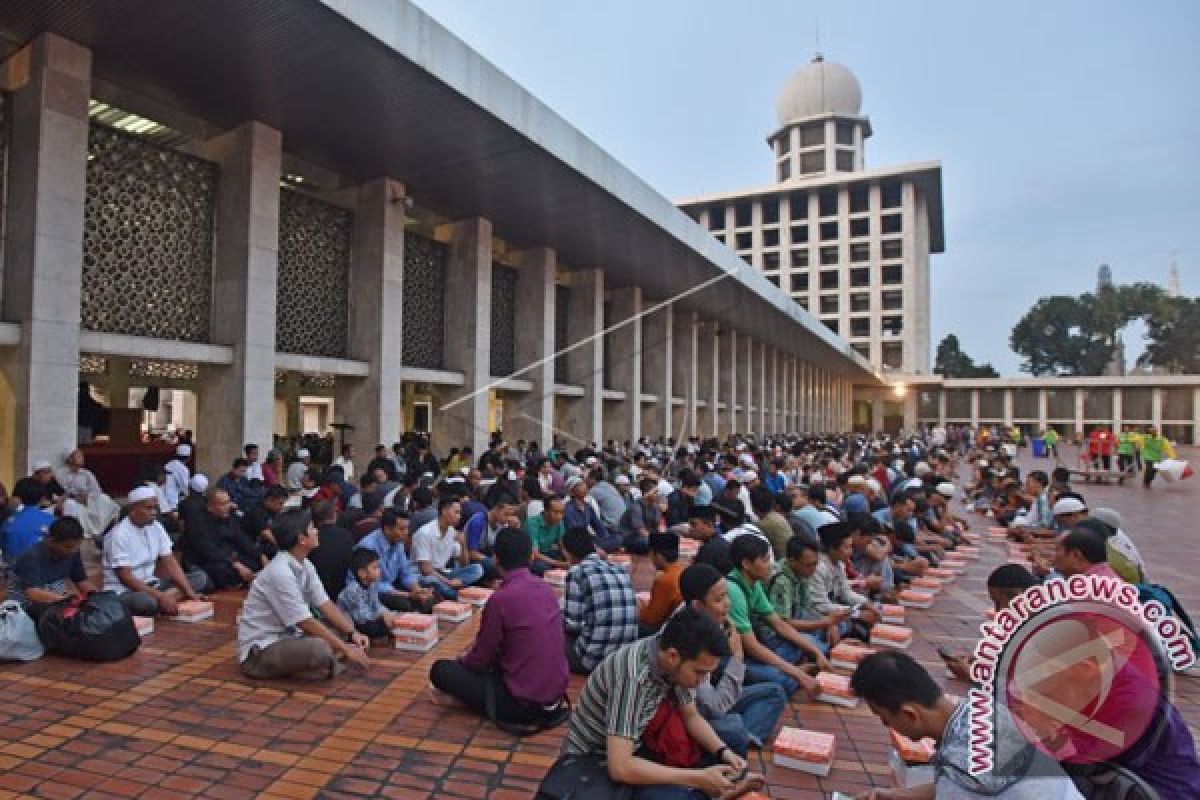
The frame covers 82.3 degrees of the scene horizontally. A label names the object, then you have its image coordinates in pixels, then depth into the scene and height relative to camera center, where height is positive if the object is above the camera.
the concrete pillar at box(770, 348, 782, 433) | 38.50 +1.78
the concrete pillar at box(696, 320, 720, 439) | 29.30 +2.06
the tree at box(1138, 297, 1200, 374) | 56.25 +7.94
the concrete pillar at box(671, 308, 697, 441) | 26.81 +2.50
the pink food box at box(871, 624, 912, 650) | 5.24 -1.61
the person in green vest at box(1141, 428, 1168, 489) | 18.28 -0.69
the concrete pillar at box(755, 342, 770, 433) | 35.72 +1.97
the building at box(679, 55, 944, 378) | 54.16 +16.98
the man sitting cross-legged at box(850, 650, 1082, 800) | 1.69 -0.85
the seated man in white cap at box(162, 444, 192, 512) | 8.44 -0.81
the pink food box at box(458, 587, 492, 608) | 6.03 -1.53
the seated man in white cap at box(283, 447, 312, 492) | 10.26 -0.81
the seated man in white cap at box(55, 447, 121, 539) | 7.45 -0.93
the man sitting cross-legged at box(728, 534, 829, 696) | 3.87 -1.23
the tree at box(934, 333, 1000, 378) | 73.23 +7.05
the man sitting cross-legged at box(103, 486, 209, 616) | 5.17 -1.08
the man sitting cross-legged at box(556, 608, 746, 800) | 2.43 -1.03
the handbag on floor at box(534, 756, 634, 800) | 2.43 -1.29
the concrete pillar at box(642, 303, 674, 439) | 24.80 +2.12
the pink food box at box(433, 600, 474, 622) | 5.67 -1.57
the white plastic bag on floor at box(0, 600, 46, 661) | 4.28 -1.38
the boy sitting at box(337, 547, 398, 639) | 5.05 -1.41
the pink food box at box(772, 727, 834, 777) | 3.27 -1.57
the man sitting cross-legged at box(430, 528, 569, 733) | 3.48 -1.18
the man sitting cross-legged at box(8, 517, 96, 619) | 4.55 -1.03
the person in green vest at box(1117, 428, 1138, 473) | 20.88 -0.65
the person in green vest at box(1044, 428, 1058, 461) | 24.01 -0.36
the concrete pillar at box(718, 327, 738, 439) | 31.45 +2.20
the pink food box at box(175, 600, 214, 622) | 5.42 -1.53
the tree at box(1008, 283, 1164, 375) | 59.25 +9.32
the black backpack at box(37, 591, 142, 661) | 4.38 -1.36
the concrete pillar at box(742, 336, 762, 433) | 33.38 +1.54
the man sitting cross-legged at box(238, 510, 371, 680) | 4.10 -1.24
